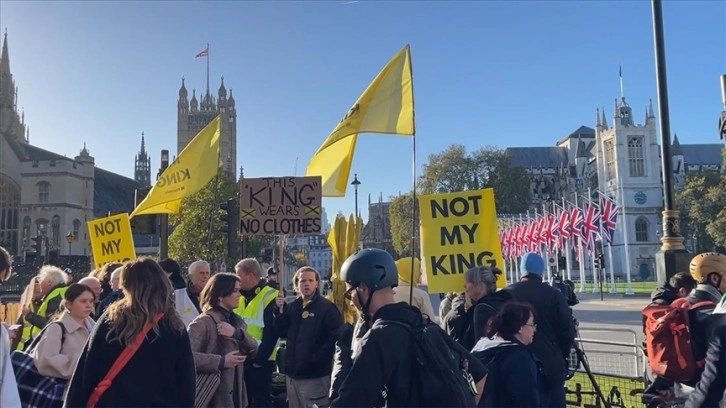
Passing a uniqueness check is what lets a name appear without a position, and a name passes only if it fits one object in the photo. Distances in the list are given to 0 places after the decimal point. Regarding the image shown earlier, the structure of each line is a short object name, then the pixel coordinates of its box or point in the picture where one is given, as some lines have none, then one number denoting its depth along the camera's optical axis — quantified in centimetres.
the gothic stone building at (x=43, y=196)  6650
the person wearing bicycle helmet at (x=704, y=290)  438
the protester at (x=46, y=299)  680
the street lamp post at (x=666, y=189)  817
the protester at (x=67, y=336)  437
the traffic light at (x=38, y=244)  2748
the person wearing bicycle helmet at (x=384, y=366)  292
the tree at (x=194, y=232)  4484
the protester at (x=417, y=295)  619
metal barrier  775
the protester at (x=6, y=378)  324
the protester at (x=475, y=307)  524
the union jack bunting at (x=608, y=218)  3834
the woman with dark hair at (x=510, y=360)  356
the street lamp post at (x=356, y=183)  4361
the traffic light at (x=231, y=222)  1316
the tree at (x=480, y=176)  7962
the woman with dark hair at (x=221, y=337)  477
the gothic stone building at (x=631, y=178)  8400
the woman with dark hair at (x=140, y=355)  337
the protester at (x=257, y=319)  673
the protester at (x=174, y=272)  668
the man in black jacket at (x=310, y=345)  602
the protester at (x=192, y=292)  644
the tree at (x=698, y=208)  6309
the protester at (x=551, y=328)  531
